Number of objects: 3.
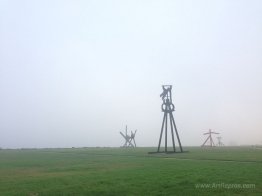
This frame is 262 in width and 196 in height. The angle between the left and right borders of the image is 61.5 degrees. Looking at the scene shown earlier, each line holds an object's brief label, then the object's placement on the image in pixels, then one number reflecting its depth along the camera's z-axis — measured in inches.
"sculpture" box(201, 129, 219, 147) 2889.6
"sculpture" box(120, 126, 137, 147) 2989.5
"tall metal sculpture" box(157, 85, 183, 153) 1270.2
